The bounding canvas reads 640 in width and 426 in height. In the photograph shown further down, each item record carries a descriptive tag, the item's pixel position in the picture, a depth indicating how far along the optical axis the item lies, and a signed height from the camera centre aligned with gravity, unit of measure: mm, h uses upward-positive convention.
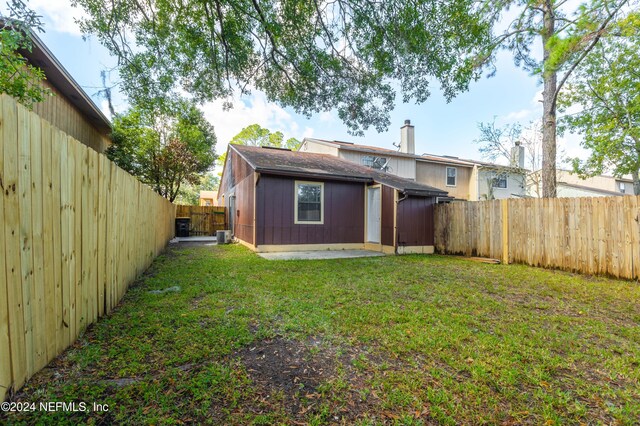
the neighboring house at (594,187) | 22516 +2263
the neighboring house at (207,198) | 37094 +2250
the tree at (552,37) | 5880 +4123
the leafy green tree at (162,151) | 14203 +3552
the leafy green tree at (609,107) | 12492 +5097
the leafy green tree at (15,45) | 3362 +2026
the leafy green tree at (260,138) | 32062 +8723
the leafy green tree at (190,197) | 29502 +1928
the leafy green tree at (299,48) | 4906 +3132
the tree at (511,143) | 14633 +3775
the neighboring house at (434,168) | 17453 +2968
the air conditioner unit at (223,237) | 11742 -910
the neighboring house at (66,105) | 6238 +3390
